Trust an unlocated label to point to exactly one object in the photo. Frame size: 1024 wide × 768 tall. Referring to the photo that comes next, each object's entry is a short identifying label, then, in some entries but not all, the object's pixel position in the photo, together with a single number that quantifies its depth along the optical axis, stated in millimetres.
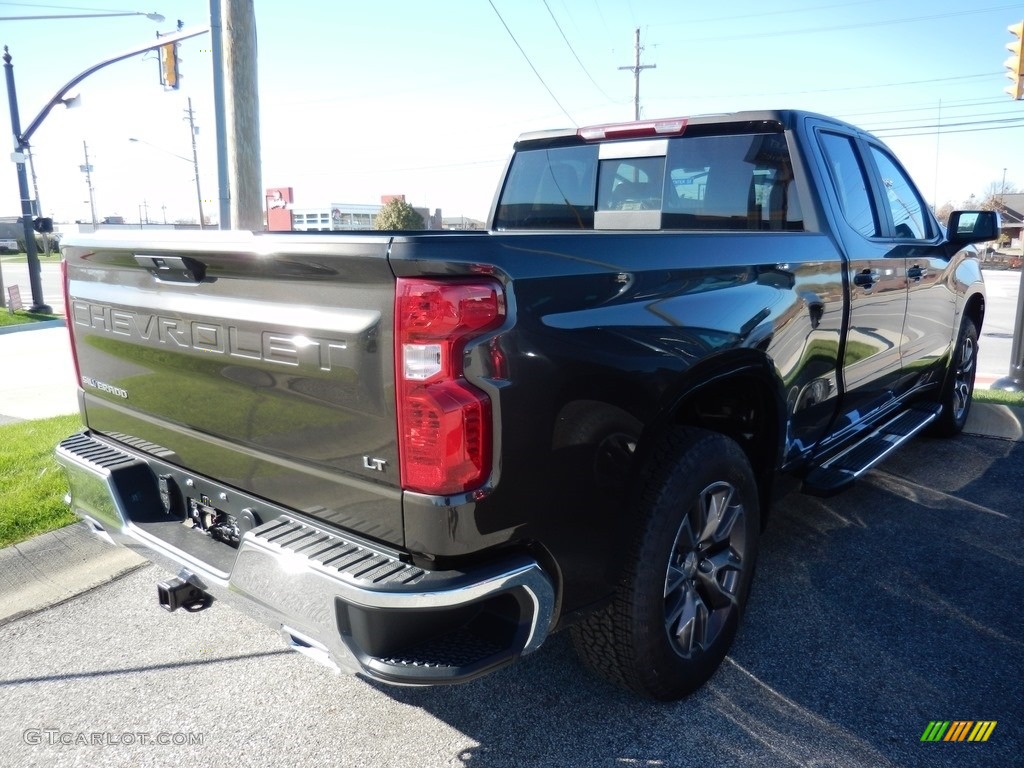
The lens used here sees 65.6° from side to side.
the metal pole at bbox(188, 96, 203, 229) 56969
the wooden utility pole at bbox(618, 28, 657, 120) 43156
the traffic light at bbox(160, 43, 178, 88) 14694
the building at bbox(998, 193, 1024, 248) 67125
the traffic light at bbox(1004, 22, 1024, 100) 9078
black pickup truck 1874
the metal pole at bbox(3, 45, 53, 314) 15297
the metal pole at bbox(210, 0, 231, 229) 7672
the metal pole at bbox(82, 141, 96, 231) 56500
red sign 62141
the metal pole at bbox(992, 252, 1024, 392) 7535
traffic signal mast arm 11036
